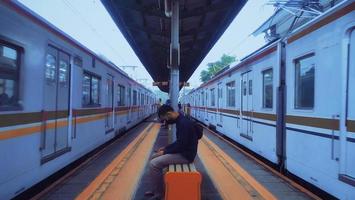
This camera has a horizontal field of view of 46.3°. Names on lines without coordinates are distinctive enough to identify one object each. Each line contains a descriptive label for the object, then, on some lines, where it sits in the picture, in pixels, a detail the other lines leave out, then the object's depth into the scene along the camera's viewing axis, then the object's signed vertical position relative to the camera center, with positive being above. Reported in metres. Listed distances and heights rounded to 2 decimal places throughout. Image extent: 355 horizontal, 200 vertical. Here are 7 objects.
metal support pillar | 10.47 +1.33
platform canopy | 13.05 +3.09
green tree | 75.10 +7.99
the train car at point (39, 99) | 5.49 +0.10
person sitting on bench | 6.11 -0.68
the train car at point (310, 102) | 5.53 +0.11
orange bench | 5.38 -1.02
